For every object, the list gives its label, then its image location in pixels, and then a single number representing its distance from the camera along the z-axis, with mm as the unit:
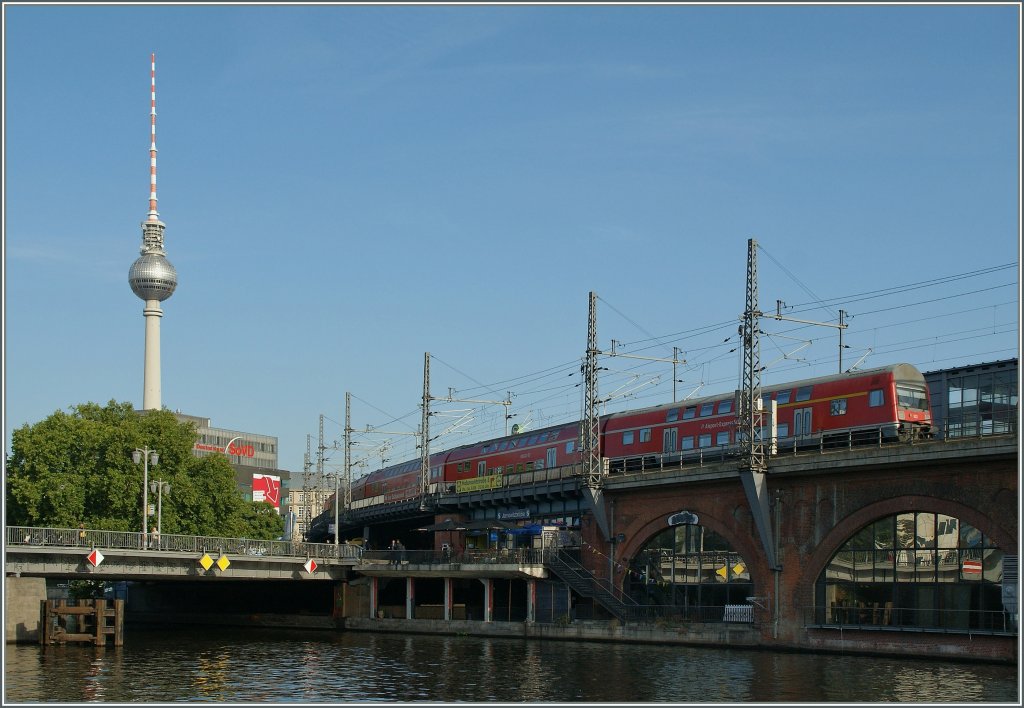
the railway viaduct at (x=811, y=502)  49062
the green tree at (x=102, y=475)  87875
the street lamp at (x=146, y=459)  72938
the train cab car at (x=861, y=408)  56250
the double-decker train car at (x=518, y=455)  79625
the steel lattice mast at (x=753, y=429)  58156
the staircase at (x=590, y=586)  66938
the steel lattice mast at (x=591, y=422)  70500
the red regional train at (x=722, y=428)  56875
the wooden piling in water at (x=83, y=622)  64925
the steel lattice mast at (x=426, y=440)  92762
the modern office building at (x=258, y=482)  170875
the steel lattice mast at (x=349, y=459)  114375
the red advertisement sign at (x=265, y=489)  170625
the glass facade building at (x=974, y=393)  65188
